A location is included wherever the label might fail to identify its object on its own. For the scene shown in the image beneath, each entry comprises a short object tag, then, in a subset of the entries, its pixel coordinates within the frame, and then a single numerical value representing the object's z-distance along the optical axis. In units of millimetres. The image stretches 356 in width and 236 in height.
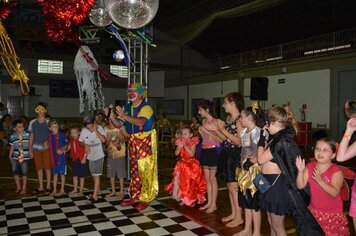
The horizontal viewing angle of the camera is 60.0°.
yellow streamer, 3547
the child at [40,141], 4879
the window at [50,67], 15703
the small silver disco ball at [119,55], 6082
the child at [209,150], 3818
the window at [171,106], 18344
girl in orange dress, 4262
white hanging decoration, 4914
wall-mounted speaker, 9547
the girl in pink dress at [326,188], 2342
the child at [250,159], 2836
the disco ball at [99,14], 4355
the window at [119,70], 17564
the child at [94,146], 4555
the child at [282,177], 2346
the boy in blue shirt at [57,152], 4871
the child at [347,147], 2100
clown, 4156
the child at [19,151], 4871
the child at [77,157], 4695
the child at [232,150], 3498
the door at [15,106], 14695
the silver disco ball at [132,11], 2951
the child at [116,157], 4684
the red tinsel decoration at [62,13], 3566
